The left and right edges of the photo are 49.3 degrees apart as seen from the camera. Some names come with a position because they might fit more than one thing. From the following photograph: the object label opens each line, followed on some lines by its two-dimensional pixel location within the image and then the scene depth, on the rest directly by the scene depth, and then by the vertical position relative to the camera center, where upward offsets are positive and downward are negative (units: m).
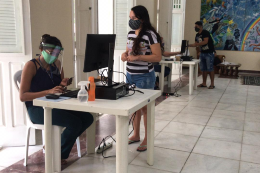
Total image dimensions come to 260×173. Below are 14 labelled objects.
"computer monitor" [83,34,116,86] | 2.02 -0.05
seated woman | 2.14 -0.32
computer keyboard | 2.05 -0.35
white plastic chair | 2.16 -0.67
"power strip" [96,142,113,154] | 2.70 -0.99
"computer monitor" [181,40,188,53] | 5.22 +0.00
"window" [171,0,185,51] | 8.26 +0.67
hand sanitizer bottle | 1.92 -0.33
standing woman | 2.54 -0.04
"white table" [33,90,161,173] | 1.81 -0.41
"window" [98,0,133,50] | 4.32 +0.44
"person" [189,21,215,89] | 5.70 -0.04
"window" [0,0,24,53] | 2.71 +0.18
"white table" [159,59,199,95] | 5.34 -0.52
